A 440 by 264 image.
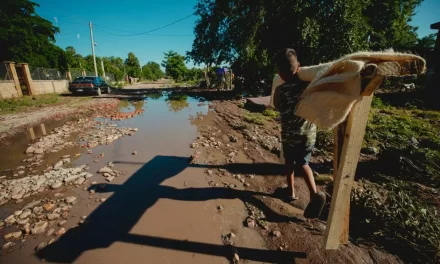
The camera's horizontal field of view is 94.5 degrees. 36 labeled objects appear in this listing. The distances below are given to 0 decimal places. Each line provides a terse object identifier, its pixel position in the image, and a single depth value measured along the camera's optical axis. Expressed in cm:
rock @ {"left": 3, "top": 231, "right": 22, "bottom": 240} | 222
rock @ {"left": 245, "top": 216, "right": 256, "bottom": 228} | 237
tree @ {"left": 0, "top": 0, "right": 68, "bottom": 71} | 1895
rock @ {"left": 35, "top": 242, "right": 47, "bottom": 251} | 208
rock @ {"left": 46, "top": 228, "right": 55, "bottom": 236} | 226
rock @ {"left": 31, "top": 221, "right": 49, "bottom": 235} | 228
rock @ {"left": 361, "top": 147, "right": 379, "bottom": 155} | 397
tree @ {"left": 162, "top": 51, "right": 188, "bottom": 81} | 3866
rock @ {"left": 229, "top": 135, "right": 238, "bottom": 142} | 518
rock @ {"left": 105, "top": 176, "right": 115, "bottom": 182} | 338
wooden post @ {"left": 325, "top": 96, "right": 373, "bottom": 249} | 140
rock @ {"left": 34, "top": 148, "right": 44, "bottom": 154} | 446
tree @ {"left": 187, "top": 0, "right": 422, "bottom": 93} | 1020
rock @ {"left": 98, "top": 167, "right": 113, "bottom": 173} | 365
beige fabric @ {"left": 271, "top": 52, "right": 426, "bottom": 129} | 111
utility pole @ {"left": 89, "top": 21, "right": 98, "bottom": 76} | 2240
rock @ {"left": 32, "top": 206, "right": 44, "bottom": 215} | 259
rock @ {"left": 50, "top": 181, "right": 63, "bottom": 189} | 313
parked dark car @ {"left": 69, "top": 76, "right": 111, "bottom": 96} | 1489
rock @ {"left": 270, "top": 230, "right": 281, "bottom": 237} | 221
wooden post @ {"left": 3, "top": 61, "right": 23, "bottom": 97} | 1260
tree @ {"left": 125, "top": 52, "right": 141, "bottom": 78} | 5100
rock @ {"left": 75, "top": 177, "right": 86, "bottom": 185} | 326
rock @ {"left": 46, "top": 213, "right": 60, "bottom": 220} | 249
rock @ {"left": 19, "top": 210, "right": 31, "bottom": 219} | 251
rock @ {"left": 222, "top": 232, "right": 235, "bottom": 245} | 215
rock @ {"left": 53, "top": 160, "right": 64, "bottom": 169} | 379
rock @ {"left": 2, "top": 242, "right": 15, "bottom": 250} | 209
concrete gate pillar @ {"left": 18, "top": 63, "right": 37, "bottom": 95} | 1377
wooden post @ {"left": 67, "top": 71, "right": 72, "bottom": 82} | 2047
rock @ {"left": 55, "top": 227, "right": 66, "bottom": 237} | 225
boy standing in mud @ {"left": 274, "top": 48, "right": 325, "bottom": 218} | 218
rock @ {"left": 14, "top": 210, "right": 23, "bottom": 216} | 255
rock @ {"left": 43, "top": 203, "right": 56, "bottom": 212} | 265
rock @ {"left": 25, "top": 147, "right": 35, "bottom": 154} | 451
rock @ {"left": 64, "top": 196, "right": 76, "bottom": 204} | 280
